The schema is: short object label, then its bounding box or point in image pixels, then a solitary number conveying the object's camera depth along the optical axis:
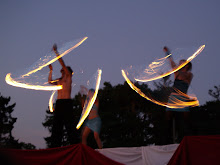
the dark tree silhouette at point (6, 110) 25.19
